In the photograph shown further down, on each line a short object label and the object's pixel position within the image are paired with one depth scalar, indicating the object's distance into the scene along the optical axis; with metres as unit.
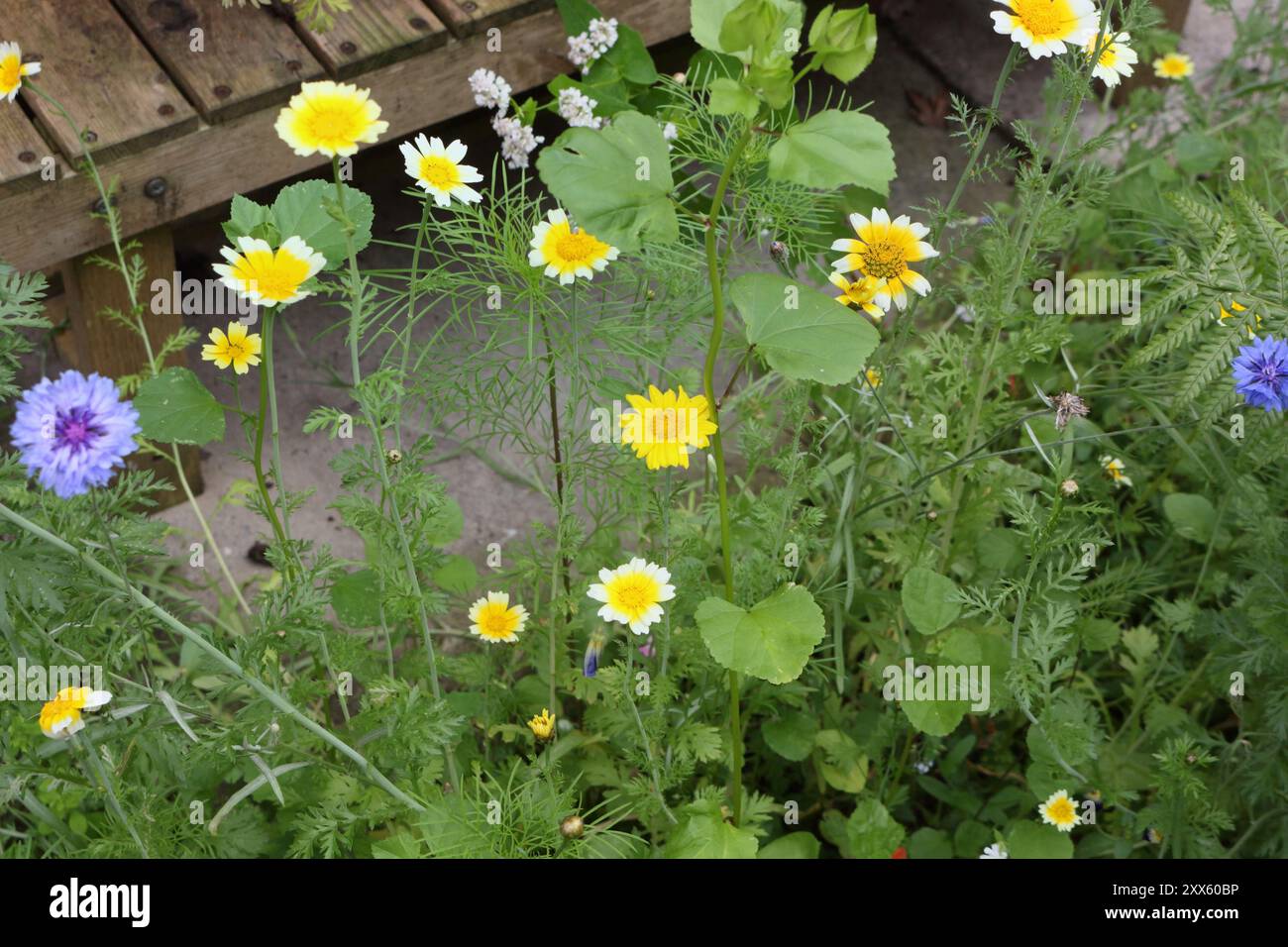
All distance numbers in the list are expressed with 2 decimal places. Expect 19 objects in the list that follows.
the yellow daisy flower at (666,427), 0.90
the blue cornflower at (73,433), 0.76
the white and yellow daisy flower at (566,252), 0.97
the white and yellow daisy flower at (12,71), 0.96
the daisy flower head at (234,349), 0.96
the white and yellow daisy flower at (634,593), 0.93
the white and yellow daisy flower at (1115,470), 1.12
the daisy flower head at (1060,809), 1.04
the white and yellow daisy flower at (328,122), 0.86
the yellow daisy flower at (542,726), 0.96
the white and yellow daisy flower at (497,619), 1.03
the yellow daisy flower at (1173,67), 1.56
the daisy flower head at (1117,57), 1.04
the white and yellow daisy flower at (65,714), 0.83
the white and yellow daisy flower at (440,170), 0.93
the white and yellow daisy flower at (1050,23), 0.98
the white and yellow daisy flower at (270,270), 0.85
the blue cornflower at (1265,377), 0.92
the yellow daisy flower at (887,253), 1.00
